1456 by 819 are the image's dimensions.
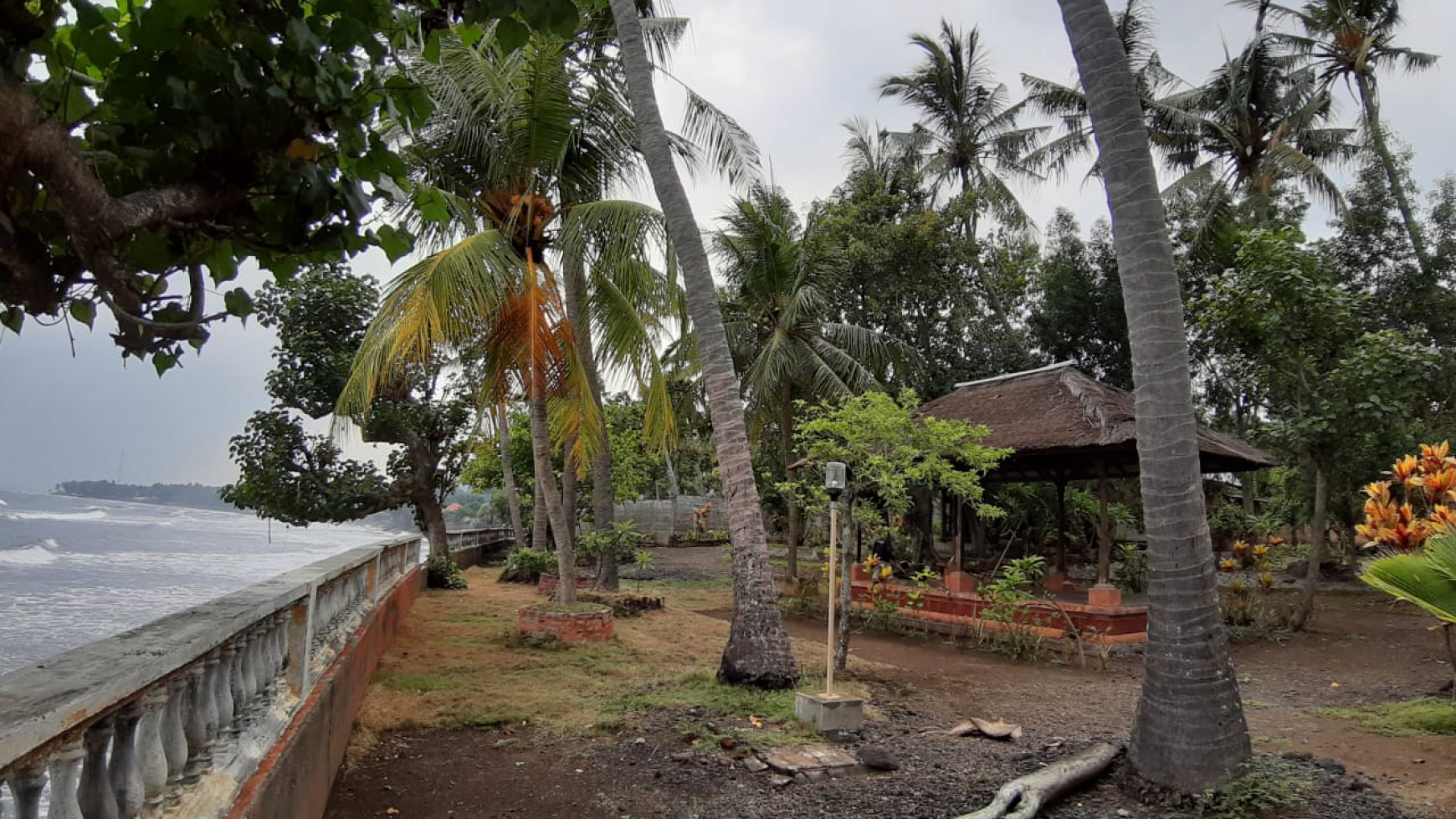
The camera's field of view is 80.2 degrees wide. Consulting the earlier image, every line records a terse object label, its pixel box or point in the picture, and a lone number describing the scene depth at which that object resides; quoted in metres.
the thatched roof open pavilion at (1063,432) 11.80
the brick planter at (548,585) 13.78
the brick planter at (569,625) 9.16
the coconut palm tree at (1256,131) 19.02
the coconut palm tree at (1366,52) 17.62
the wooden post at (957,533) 13.50
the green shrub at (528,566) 15.92
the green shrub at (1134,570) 15.71
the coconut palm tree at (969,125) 22.72
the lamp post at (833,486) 6.48
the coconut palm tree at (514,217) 8.54
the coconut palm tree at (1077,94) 21.17
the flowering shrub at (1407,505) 6.53
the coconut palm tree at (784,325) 16.44
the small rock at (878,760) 5.31
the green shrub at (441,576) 14.71
